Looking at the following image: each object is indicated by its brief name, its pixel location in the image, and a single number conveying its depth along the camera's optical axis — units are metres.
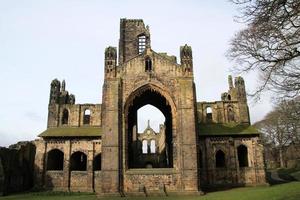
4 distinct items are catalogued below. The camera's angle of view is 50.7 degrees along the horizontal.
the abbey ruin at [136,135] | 24.95
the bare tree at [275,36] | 9.70
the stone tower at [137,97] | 24.72
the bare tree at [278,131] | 44.23
